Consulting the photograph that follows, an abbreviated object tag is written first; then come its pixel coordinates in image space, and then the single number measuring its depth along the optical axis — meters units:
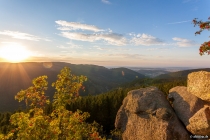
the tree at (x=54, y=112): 8.44
